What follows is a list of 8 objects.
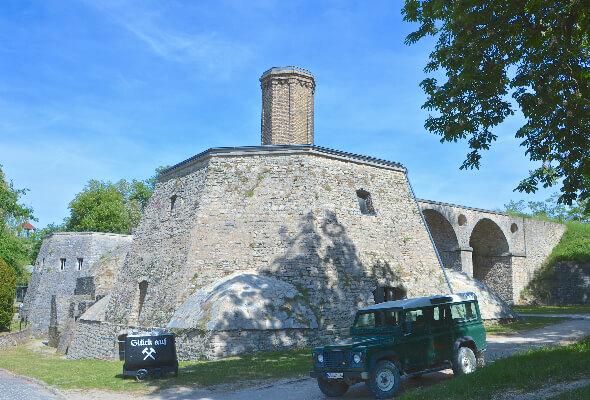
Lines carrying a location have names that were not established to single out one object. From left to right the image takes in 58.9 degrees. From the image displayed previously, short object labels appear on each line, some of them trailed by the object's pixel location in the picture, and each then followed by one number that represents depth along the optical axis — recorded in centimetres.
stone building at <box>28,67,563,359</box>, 1686
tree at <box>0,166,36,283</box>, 3423
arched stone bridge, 3341
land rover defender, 976
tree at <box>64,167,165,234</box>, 5447
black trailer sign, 1288
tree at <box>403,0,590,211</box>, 974
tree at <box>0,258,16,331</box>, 2919
